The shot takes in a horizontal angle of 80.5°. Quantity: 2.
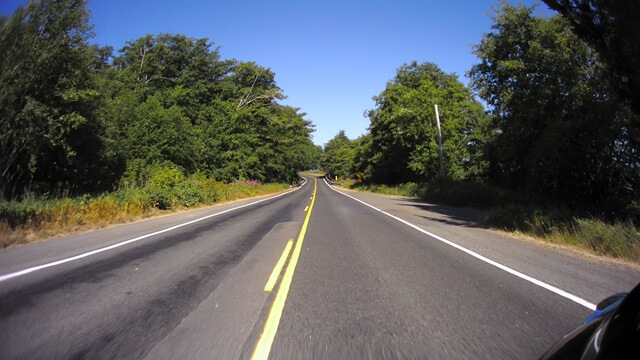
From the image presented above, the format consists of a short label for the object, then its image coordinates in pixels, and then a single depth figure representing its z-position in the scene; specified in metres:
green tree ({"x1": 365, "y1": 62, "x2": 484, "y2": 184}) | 36.25
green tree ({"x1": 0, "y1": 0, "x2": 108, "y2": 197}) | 17.42
